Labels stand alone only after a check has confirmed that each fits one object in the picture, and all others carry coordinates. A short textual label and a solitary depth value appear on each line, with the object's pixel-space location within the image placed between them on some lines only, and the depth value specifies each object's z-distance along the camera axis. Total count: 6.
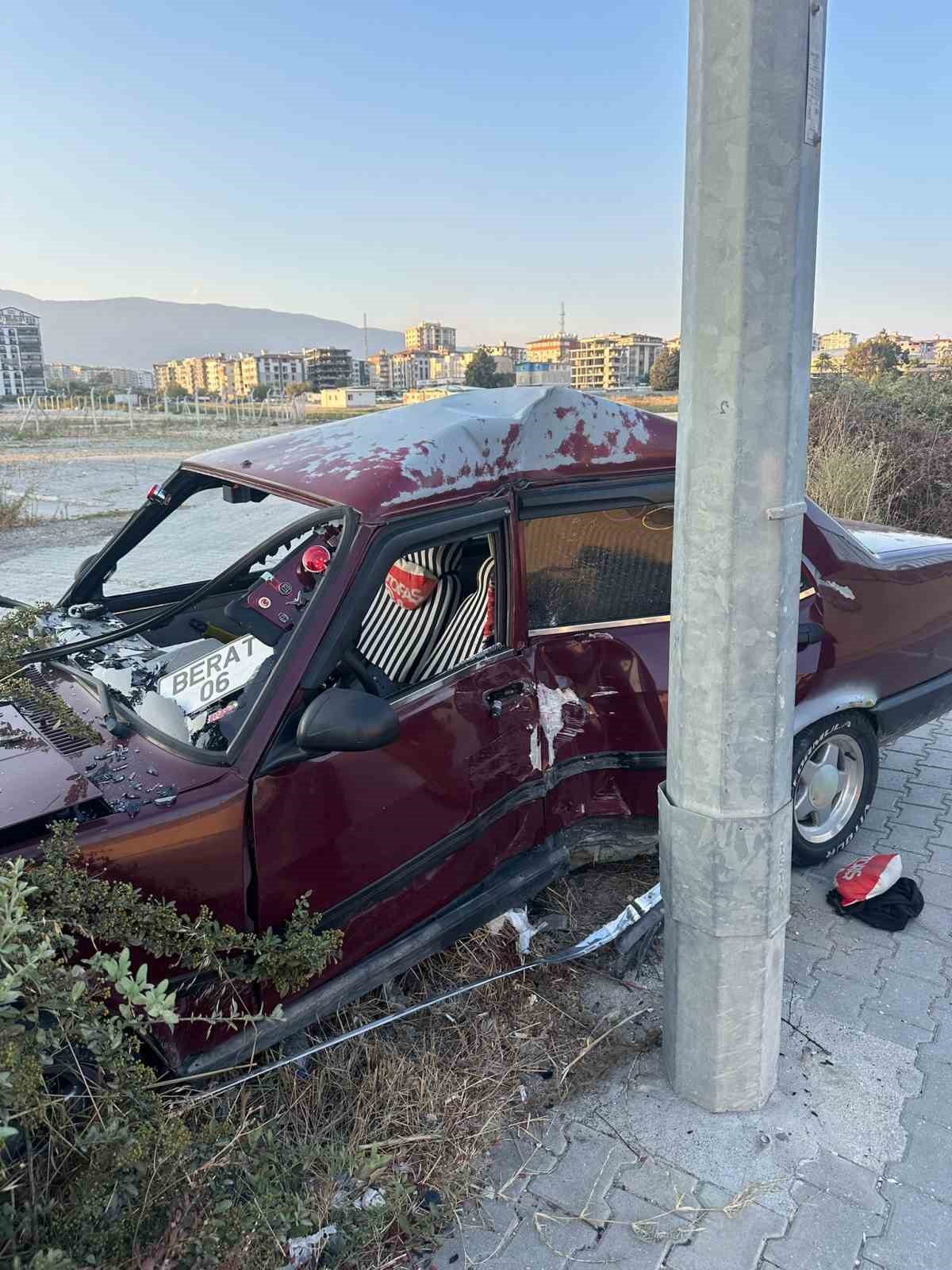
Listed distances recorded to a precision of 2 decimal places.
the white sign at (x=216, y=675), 2.86
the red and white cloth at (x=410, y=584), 3.55
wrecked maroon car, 2.41
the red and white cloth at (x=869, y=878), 3.61
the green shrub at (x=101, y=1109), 1.71
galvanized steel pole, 1.96
